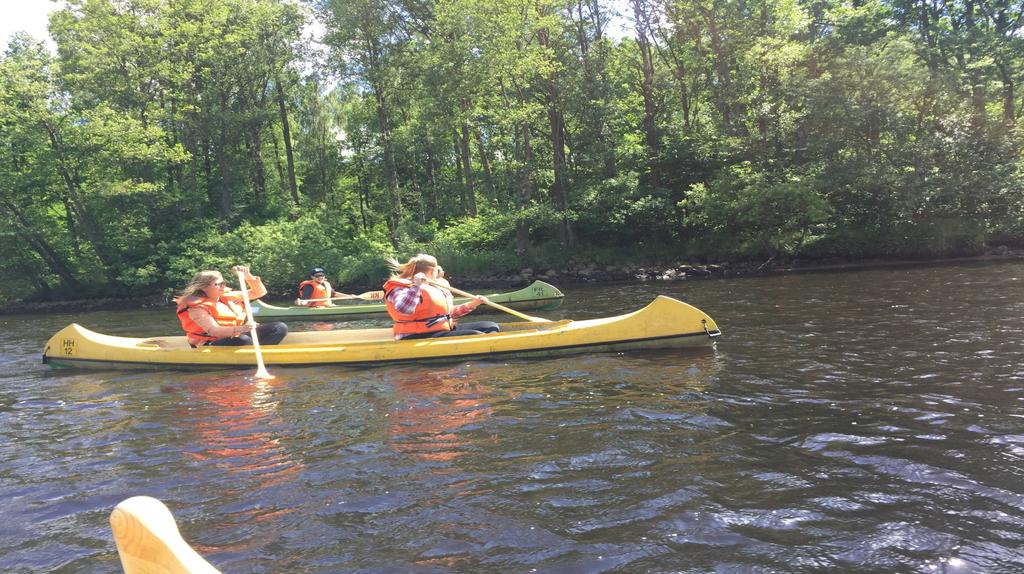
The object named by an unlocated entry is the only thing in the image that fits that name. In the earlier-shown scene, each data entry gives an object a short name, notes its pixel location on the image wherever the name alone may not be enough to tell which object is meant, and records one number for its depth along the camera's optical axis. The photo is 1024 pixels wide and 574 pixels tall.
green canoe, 12.72
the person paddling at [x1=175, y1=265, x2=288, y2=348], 7.54
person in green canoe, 13.41
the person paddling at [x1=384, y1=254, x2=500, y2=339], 7.16
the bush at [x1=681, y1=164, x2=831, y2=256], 17.95
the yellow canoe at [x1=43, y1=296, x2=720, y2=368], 7.04
